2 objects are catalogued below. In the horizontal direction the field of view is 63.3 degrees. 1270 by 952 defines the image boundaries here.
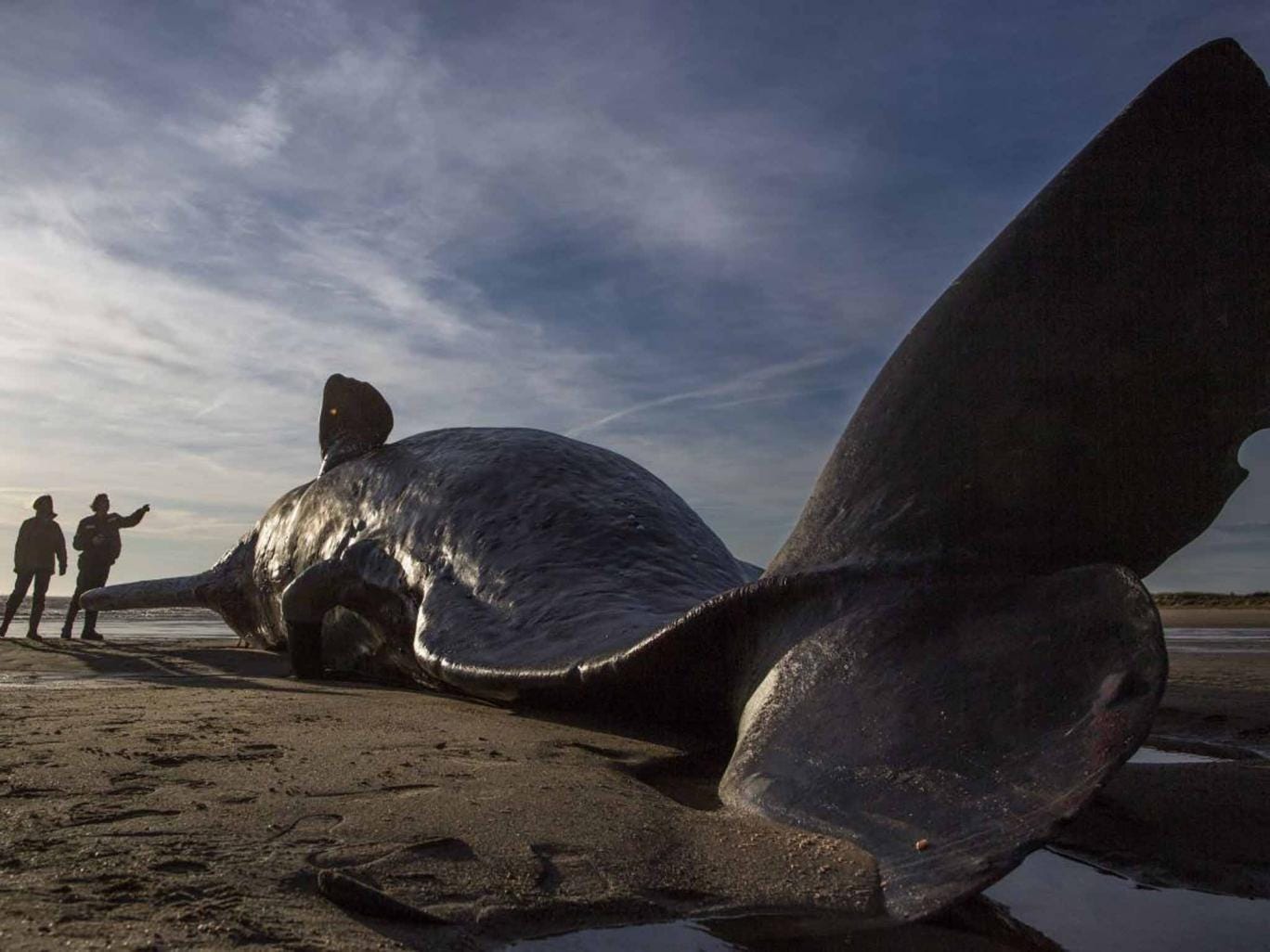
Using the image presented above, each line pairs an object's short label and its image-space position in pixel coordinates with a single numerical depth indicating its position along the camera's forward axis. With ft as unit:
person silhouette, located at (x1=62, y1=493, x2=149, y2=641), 38.70
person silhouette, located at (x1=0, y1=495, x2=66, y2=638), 38.75
